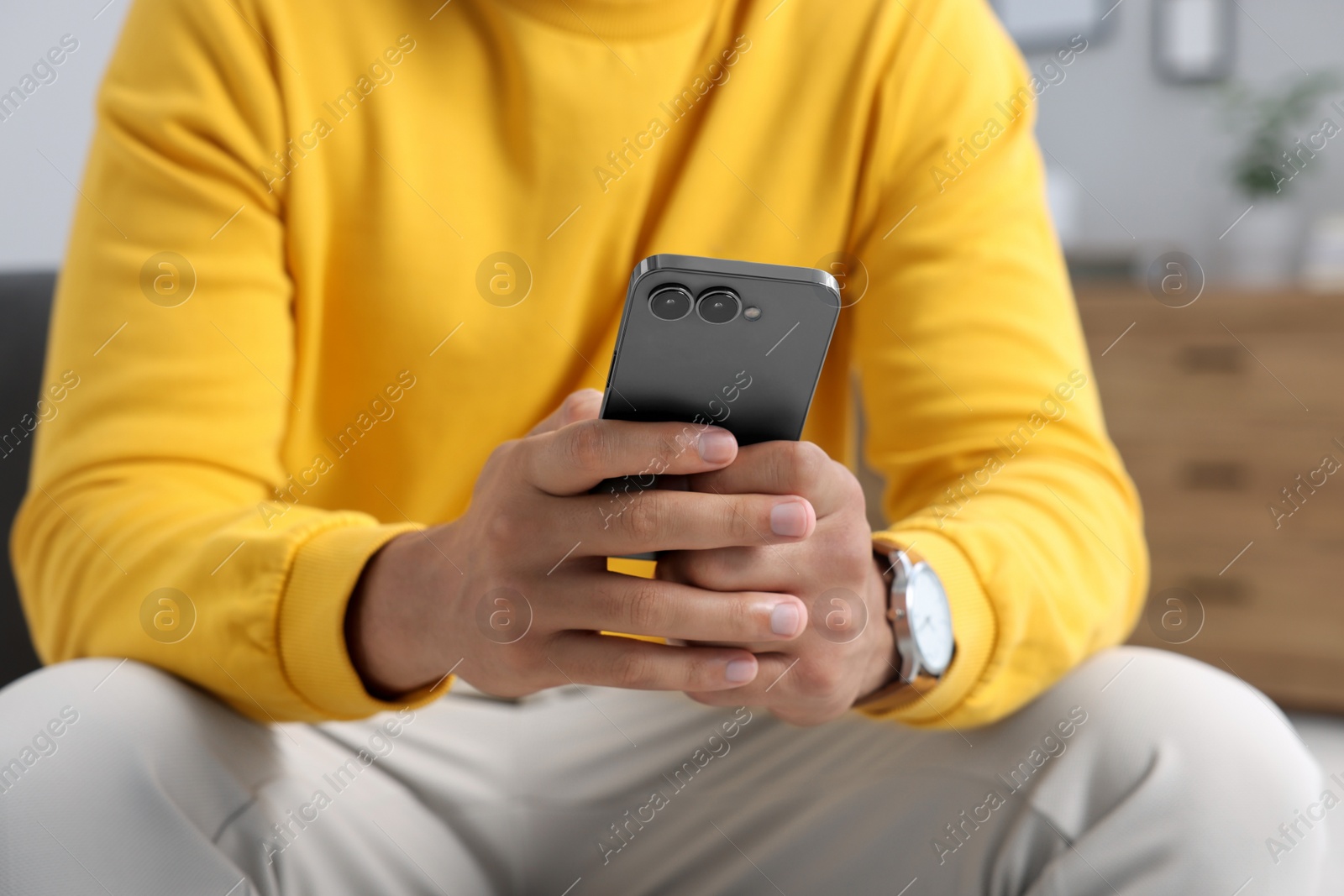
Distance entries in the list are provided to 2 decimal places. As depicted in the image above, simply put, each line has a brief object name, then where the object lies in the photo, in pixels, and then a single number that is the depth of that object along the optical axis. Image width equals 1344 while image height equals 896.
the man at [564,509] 0.45
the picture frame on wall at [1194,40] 1.85
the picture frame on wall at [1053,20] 1.99
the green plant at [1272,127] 1.72
